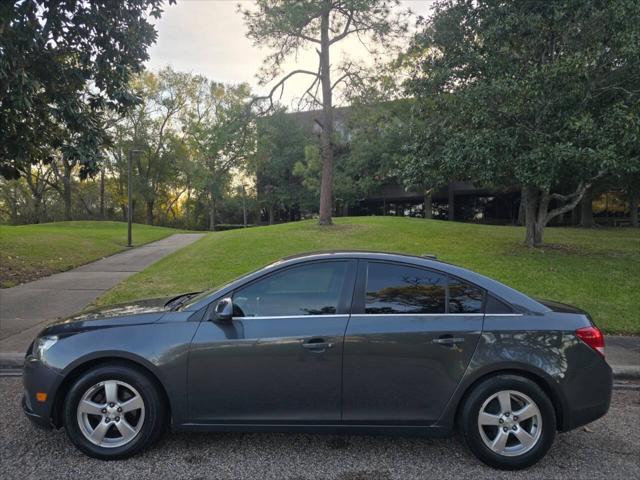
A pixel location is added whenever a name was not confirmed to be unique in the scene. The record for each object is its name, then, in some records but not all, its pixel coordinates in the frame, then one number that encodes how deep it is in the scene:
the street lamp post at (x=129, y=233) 20.78
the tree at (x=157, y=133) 50.34
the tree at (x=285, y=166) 44.91
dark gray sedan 3.34
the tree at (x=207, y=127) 46.16
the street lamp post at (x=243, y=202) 45.89
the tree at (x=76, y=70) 7.76
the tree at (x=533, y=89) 9.62
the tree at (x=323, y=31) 18.91
